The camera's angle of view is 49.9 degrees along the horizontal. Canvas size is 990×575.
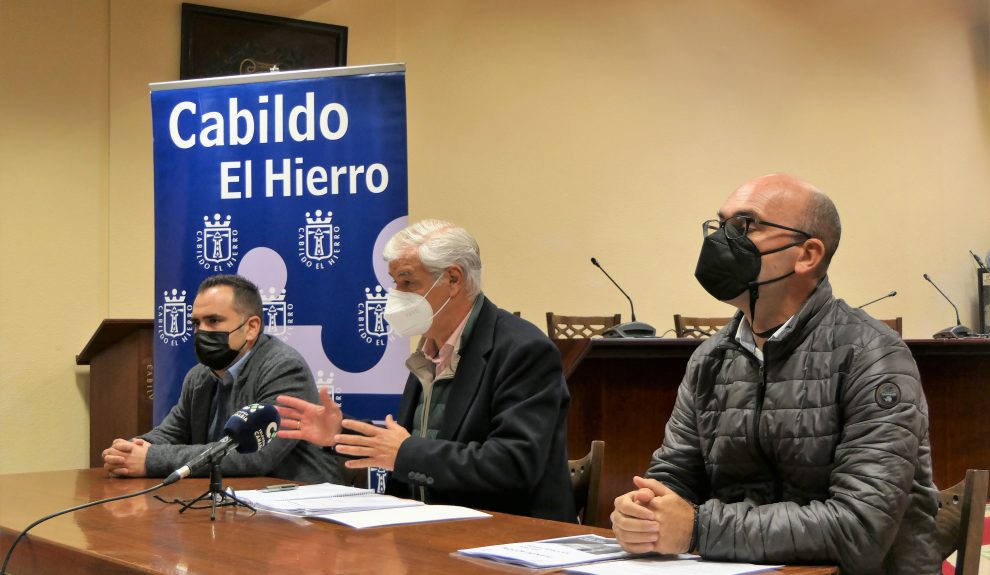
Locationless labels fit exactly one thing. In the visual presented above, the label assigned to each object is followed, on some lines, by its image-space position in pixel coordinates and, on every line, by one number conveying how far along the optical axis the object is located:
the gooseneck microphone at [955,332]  5.95
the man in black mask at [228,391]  2.83
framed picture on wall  6.23
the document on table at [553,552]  1.58
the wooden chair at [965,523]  1.77
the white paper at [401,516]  1.99
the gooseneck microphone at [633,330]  5.24
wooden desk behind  4.75
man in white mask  2.35
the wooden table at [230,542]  1.61
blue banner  3.53
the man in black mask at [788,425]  1.63
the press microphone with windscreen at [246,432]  2.20
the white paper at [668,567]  1.51
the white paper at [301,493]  2.31
